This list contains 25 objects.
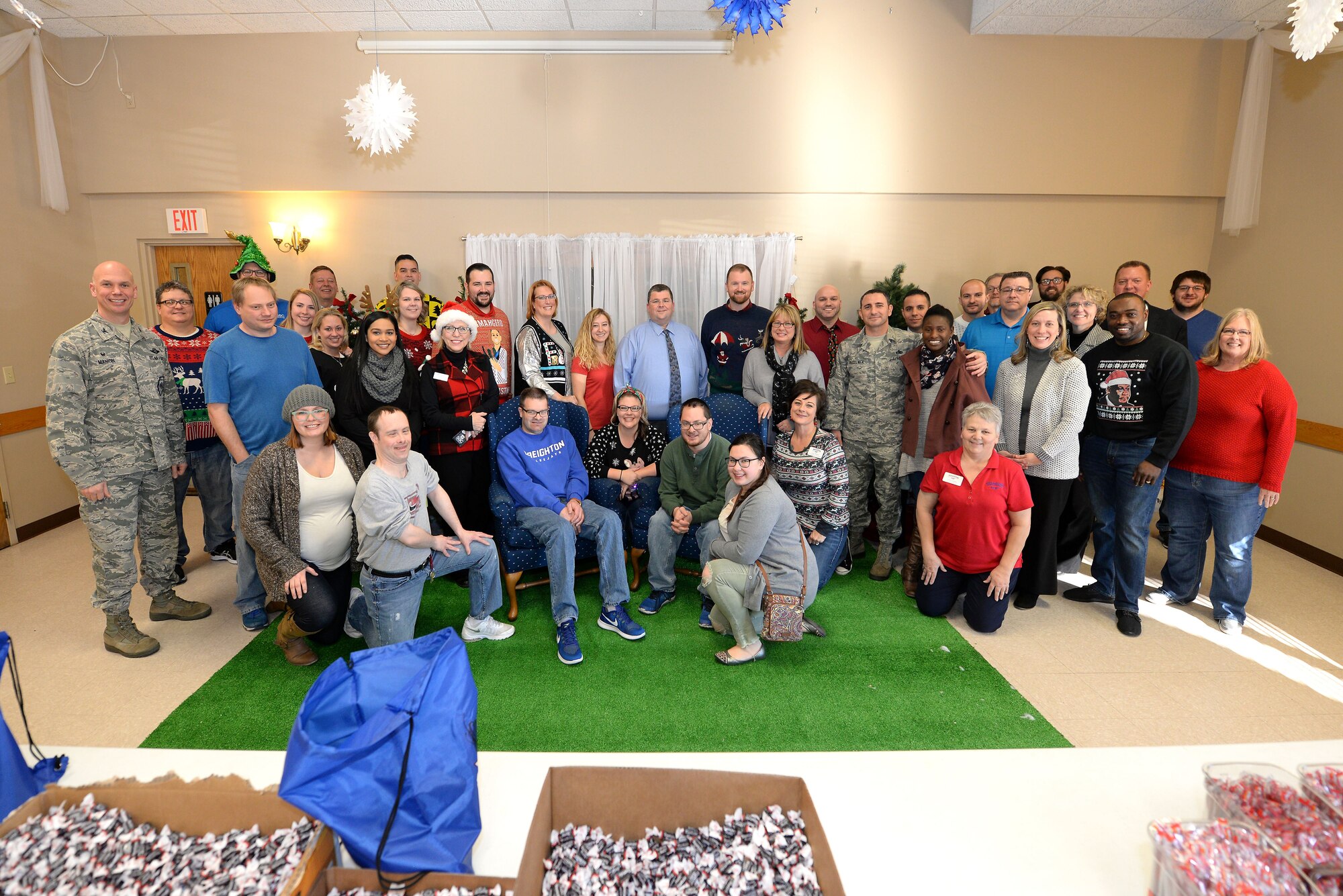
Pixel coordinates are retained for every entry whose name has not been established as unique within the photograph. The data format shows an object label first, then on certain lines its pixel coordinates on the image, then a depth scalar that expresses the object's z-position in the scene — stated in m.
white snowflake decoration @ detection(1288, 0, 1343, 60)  2.51
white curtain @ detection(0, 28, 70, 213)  4.57
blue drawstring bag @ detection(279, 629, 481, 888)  1.12
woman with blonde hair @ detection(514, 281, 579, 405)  4.03
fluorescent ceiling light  4.92
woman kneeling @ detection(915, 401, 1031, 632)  3.01
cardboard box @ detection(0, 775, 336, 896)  1.31
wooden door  5.34
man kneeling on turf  2.51
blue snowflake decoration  3.24
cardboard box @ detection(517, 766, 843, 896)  1.37
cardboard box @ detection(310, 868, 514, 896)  1.14
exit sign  5.16
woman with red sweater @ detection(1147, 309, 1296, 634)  2.98
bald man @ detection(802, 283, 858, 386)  4.41
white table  1.36
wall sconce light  5.09
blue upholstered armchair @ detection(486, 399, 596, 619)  3.24
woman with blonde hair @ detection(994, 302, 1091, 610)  3.17
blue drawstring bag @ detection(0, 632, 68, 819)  1.35
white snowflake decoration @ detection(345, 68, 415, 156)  4.47
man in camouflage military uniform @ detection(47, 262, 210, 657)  2.71
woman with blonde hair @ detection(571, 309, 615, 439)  4.06
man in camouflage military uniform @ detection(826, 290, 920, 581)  3.69
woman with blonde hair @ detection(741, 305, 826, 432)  3.79
